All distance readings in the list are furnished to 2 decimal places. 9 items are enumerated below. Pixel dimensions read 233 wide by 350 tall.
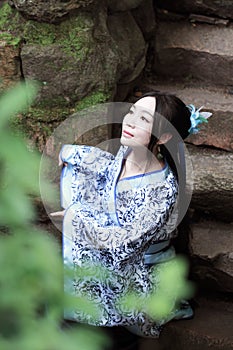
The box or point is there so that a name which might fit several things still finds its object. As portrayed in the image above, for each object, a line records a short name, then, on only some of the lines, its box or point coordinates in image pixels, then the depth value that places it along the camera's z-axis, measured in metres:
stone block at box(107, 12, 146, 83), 5.30
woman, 4.31
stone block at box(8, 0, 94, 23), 4.70
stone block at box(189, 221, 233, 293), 5.26
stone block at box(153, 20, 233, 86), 5.77
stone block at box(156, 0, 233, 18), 5.83
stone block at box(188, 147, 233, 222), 5.22
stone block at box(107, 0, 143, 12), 5.27
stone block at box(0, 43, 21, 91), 4.83
